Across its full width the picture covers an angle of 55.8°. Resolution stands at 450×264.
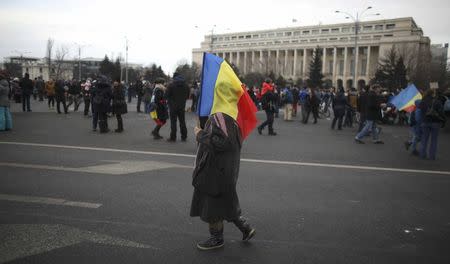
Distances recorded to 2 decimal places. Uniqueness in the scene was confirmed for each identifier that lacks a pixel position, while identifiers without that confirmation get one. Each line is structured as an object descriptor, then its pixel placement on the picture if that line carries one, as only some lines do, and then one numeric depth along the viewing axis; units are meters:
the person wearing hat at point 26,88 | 20.88
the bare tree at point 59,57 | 77.93
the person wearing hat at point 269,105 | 15.25
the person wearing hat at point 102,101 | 13.95
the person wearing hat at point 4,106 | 13.24
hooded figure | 4.43
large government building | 109.11
